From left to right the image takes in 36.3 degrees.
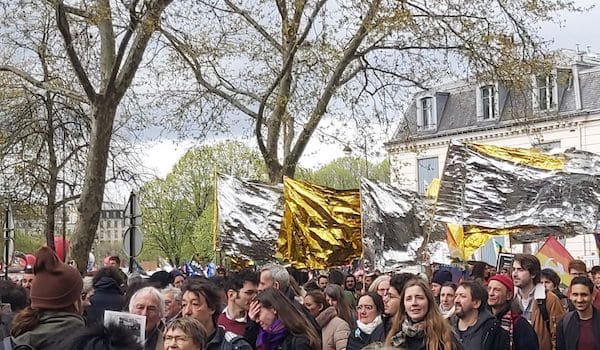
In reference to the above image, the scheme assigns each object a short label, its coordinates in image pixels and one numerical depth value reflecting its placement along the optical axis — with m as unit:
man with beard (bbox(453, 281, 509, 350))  6.97
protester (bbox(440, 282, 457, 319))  8.40
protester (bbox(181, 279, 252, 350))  6.36
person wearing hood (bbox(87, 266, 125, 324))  8.25
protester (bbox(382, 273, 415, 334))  7.43
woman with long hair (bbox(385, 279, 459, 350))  6.17
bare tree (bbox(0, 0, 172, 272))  15.37
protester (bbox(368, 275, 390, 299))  8.23
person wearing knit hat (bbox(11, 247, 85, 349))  4.80
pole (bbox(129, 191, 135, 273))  17.42
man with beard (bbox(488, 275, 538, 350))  7.30
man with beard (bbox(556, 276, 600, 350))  8.16
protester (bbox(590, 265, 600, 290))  11.44
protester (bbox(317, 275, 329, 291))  13.05
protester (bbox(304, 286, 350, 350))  8.58
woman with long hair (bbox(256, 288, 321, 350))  6.59
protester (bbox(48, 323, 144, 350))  3.80
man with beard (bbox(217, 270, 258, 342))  6.85
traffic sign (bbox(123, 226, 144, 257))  17.52
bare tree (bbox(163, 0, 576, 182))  17.09
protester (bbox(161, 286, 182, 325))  7.68
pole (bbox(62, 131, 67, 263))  23.68
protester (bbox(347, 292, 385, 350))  7.59
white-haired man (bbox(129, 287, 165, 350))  6.10
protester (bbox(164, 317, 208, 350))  5.08
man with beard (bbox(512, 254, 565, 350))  8.46
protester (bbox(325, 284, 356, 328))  9.28
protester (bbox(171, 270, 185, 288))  11.65
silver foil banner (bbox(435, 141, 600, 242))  10.79
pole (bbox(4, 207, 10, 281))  20.43
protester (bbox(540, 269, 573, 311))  9.79
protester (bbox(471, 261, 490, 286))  12.27
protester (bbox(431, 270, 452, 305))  10.21
